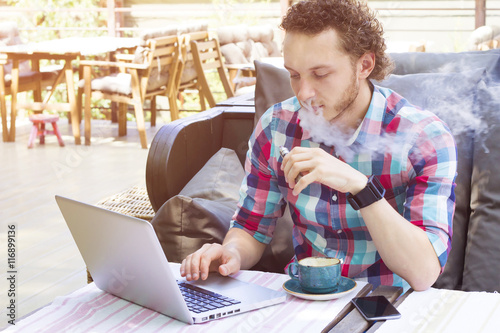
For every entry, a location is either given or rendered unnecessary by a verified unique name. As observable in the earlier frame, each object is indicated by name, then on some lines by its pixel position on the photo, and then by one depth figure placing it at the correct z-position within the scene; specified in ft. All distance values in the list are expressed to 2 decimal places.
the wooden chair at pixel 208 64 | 28.00
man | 7.79
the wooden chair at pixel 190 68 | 29.09
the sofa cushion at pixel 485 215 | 9.56
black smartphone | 6.98
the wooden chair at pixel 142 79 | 27.23
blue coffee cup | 7.35
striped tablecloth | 7.01
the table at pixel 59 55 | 27.48
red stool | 28.58
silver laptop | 6.98
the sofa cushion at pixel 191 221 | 9.82
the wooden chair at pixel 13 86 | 28.93
